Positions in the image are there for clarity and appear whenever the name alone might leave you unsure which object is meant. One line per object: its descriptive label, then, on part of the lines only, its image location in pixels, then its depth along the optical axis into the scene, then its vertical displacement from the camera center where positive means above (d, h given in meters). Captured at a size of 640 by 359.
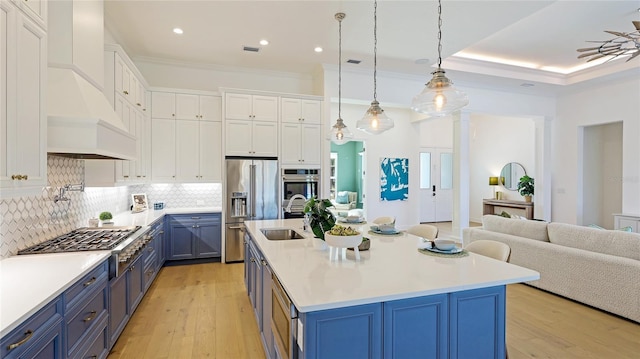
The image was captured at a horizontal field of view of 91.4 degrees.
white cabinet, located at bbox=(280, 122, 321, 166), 5.16 +0.57
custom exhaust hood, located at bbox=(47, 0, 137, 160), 2.09 +0.63
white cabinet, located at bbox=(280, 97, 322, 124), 5.16 +1.14
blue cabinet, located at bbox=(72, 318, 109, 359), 1.96 -1.13
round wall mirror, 8.10 +0.12
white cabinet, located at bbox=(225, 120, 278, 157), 4.91 +0.63
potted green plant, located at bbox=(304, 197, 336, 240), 2.31 -0.29
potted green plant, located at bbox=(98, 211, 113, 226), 3.46 -0.45
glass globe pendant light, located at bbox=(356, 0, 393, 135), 3.29 +0.61
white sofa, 2.94 -0.86
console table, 7.40 -0.66
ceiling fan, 3.38 +1.58
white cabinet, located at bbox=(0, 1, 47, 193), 1.52 +0.40
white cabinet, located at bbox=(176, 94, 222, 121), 4.92 +1.13
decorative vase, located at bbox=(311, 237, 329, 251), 2.34 -0.52
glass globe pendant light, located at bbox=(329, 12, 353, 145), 3.90 +0.58
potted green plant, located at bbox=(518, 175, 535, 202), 7.54 -0.20
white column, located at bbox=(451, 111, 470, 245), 6.12 +0.13
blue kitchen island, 1.42 -0.64
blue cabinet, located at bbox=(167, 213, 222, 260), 4.75 -0.91
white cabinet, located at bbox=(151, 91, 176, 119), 4.78 +1.12
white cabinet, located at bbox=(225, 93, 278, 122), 4.91 +1.13
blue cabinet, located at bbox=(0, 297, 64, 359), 1.26 -0.71
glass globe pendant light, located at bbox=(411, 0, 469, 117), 2.36 +0.63
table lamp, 8.53 -0.09
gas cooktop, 2.29 -0.52
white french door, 9.10 -0.17
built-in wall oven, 5.06 -0.13
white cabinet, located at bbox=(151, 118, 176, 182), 4.78 +0.42
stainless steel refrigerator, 4.89 -0.29
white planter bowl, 1.93 -0.39
